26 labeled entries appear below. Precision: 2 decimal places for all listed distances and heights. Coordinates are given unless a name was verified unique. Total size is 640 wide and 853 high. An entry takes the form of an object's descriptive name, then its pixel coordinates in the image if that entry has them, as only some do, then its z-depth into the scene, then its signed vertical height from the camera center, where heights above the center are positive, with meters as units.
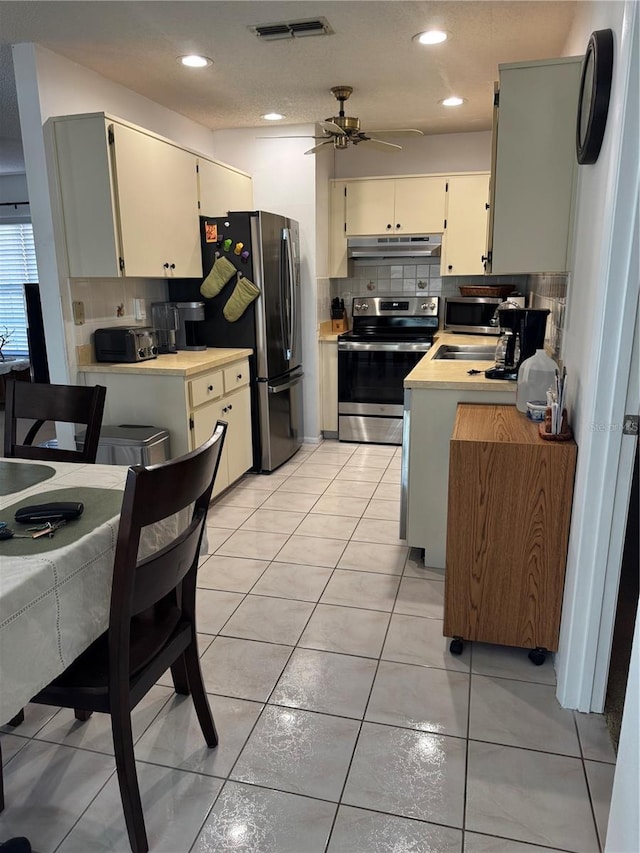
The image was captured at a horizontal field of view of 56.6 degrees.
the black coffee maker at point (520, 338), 2.69 -0.23
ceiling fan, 3.53 +0.92
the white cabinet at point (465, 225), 4.77 +0.49
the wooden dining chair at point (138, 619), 1.23 -0.73
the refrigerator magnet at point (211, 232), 3.91 +0.36
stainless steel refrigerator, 3.88 -0.15
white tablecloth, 1.11 -0.64
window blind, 7.02 +0.16
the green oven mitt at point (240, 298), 3.89 -0.06
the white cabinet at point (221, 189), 3.95 +0.69
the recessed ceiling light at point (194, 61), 3.09 +1.17
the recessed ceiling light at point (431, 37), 2.80 +1.17
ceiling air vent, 2.68 +1.16
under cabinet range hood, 4.92 +0.34
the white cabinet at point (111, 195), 2.98 +0.48
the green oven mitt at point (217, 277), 3.91 +0.07
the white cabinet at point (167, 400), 3.25 -0.61
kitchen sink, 3.87 -0.42
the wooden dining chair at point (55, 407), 2.10 -0.41
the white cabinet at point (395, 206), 4.87 +0.66
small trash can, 3.07 -0.80
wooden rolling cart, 1.98 -0.83
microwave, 4.80 -0.21
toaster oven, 3.33 -0.30
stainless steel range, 4.74 -0.70
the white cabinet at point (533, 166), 2.24 +0.46
